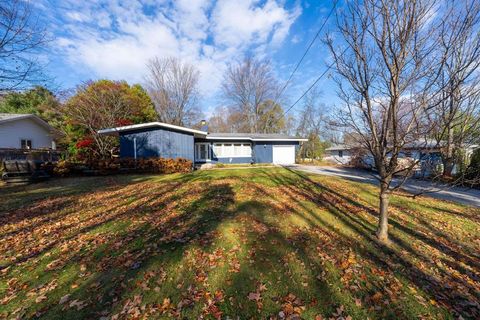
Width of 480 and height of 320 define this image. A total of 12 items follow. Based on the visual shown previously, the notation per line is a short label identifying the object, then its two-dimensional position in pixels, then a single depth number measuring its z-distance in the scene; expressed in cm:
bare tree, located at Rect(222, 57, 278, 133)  3328
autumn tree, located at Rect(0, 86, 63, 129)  2131
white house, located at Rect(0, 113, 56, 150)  1761
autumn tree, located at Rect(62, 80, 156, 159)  1775
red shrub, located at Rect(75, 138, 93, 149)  1808
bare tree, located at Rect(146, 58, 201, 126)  3014
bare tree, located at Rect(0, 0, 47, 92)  726
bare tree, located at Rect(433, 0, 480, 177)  311
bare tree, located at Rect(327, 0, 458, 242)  352
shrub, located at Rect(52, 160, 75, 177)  1206
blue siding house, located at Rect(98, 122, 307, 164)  1491
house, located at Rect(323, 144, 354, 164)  3234
